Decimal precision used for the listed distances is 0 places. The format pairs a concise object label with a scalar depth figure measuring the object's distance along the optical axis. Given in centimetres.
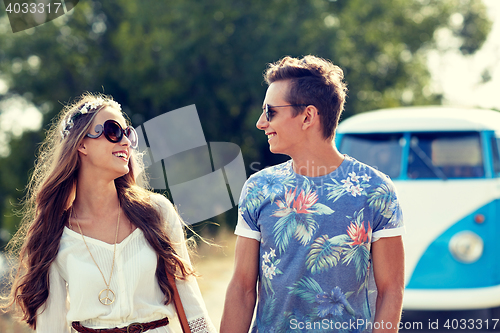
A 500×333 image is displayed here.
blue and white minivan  539
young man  239
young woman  261
